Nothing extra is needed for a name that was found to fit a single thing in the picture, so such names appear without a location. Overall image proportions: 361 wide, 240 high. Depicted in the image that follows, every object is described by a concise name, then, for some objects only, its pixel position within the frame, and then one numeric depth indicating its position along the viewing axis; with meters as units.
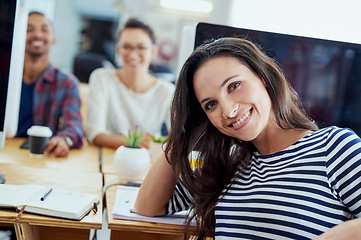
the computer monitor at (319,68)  1.32
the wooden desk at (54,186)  0.97
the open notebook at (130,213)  1.07
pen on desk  1.06
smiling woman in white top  2.31
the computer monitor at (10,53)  1.22
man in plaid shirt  2.14
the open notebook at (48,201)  0.99
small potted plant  1.41
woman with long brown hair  0.91
